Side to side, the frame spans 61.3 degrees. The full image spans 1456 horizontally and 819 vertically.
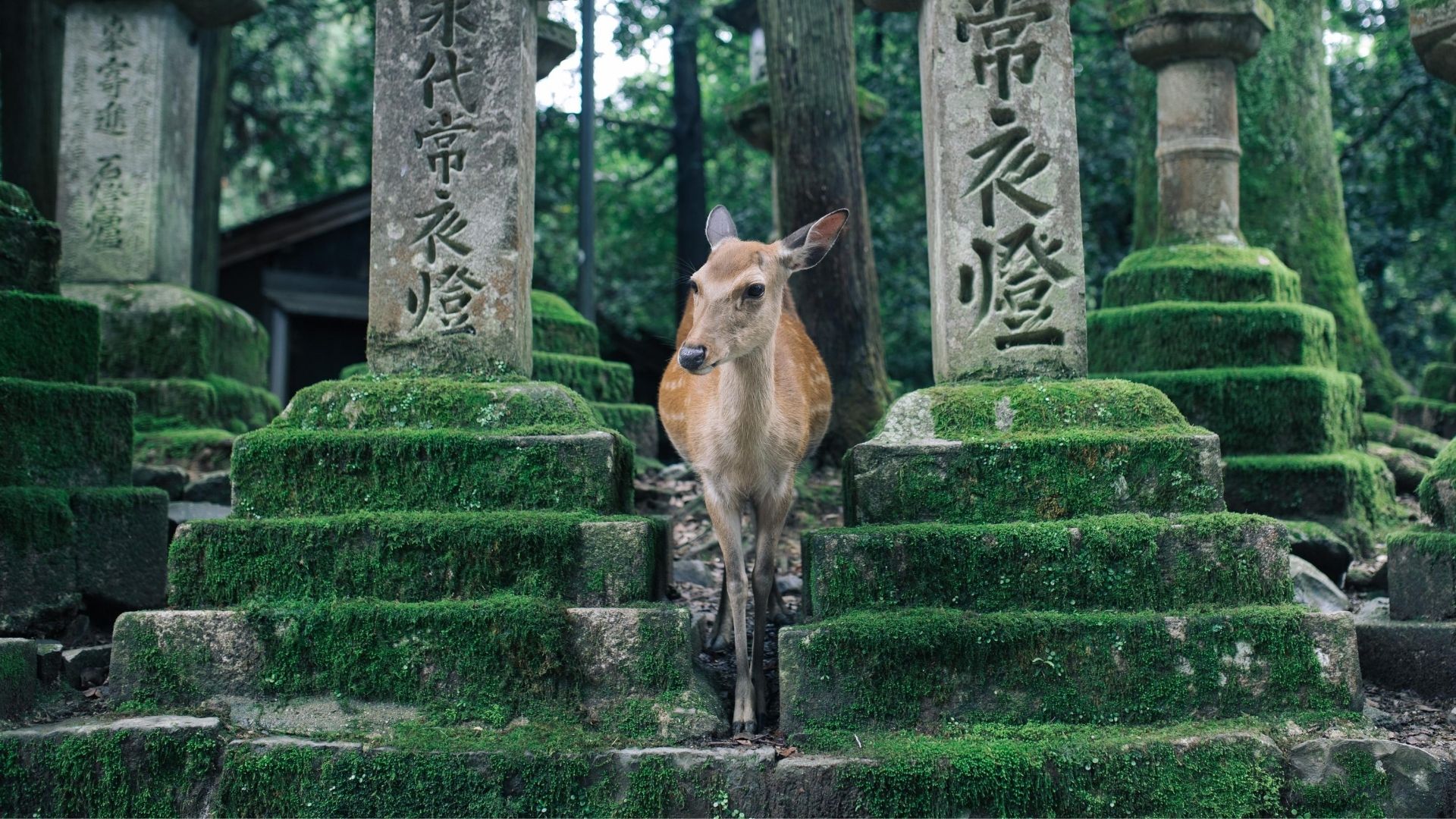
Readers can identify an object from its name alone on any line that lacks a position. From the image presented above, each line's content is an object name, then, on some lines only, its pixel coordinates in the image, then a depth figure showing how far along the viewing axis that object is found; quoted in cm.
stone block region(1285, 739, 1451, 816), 380
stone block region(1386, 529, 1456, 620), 467
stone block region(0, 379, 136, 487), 506
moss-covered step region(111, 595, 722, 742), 412
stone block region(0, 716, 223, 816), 388
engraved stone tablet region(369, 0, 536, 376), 505
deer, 433
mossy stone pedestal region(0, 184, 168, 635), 495
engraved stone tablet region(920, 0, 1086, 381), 495
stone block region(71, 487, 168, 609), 519
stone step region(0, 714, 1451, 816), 376
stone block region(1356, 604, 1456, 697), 458
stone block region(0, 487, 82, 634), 486
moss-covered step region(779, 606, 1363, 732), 407
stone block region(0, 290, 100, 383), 525
